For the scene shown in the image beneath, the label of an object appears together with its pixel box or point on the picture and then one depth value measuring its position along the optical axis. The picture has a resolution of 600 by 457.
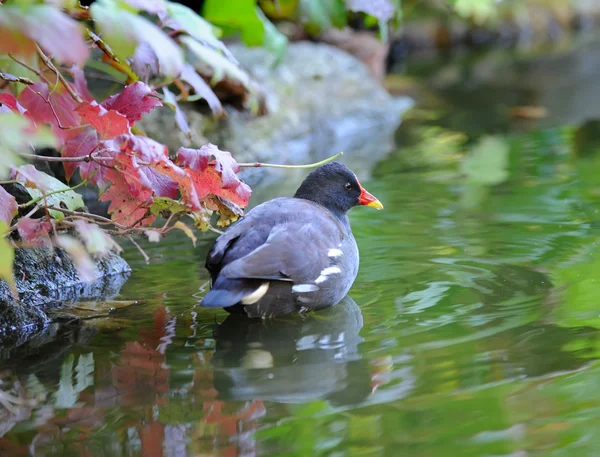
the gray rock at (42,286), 7.06
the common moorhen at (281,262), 6.68
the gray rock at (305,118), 14.33
